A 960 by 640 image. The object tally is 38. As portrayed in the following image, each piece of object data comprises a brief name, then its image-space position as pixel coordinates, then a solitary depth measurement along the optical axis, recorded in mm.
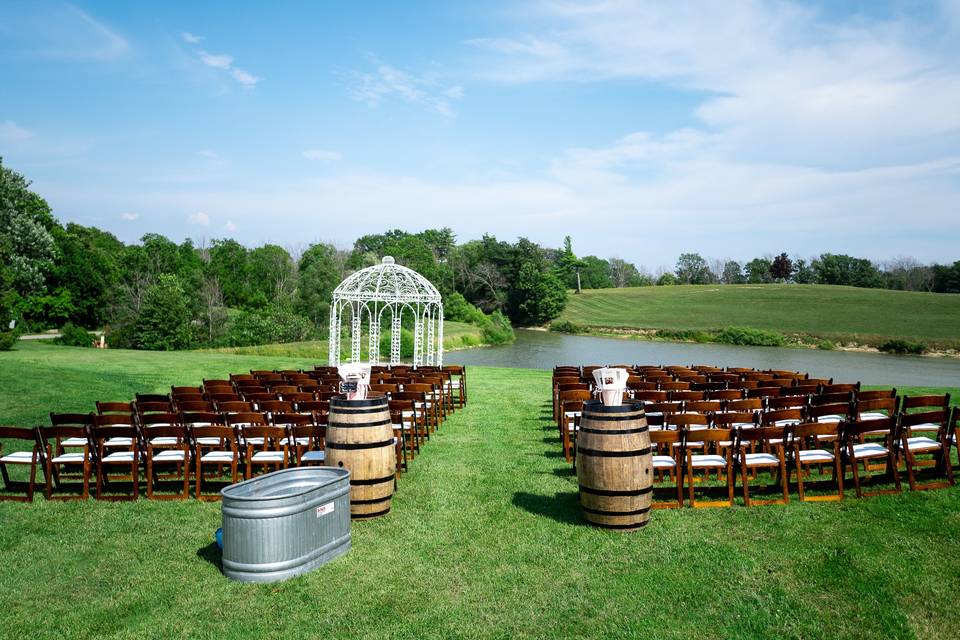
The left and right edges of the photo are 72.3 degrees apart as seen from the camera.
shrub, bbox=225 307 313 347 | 45938
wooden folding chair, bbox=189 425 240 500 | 7367
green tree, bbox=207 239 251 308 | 75250
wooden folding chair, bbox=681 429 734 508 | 6895
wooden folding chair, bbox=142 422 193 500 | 7387
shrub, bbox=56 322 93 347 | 38875
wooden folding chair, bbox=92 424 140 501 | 7469
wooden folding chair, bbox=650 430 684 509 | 6969
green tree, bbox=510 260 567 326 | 78938
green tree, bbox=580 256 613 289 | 122250
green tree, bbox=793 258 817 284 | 107938
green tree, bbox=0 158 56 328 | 39250
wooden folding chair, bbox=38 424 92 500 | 7395
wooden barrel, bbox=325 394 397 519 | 6707
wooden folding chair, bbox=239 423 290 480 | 7682
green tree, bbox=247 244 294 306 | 75188
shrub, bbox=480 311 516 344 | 57750
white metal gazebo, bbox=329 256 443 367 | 21531
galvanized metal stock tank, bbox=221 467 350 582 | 5230
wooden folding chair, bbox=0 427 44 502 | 7270
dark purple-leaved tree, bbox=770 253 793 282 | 109562
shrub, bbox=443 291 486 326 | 63156
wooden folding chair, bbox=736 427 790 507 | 6902
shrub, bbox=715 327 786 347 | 61062
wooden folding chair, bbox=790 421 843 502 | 6941
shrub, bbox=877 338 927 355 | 54688
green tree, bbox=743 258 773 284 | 116438
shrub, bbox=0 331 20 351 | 27800
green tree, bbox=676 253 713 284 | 130438
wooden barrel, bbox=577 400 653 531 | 6250
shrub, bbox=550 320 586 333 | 72894
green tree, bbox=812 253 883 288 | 100562
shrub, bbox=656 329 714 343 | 63531
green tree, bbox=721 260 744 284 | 142088
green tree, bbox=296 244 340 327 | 54562
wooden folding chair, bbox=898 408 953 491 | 7082
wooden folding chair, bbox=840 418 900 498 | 6984
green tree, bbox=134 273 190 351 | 44188
